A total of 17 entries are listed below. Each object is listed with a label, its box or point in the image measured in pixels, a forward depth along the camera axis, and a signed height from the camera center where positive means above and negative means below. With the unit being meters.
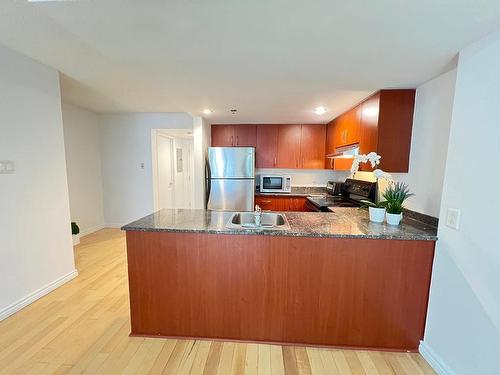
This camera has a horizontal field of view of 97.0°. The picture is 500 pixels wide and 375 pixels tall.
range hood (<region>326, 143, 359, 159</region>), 2.72 +0.19
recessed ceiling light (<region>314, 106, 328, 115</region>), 2.96 +0.75
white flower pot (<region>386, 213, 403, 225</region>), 1.75 -0.42
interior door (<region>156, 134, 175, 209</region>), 4.39 -0.21
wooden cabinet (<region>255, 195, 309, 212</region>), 3.85 -0.68
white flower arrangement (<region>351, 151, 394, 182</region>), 1.84 +0.05
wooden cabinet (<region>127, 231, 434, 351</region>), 1.54 -0.89
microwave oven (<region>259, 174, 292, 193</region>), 4.13 -0.37
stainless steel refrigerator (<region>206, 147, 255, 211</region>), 3.73 -0.26
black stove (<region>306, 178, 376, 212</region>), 2.63 -0.42
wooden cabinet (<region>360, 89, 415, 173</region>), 2.10 +0.36
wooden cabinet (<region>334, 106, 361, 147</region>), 2.67 +0.50
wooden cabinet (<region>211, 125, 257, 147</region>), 4.21 +0.53
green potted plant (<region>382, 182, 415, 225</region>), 1.75 -0.31
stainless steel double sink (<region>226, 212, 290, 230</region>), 1.95 -0.50
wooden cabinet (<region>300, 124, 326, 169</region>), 4.12 +0.35
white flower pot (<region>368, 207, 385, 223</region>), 1.83 -0.40
